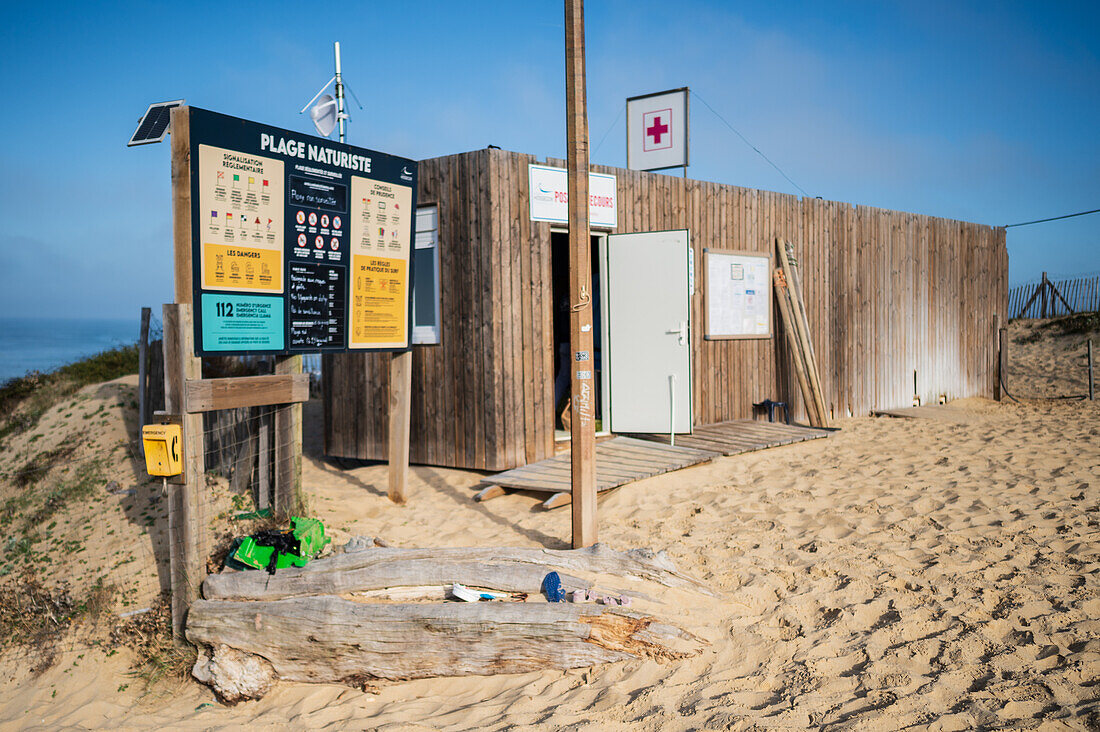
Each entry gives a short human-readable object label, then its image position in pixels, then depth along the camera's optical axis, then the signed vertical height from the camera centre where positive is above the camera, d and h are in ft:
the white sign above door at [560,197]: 25.07 +5.20
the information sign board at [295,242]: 16.03 +2.66
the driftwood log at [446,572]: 14.03 -4.26
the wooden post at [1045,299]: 79.25 +4.36
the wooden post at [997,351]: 45.42 -0.64
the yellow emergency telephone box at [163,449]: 14.93 -1.91
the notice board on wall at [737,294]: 30.27 +2.11
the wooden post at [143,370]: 24.08 -0.51
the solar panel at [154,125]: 16.11 +4.98
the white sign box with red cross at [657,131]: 34.96 +10.27
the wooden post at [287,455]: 19.21 -2.65
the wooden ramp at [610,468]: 21.99 -3.80
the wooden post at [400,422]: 22.34 -2.15
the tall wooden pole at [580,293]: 15.90 +1.18
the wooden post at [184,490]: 15.12 -2.78
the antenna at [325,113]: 28.40 +9.14
